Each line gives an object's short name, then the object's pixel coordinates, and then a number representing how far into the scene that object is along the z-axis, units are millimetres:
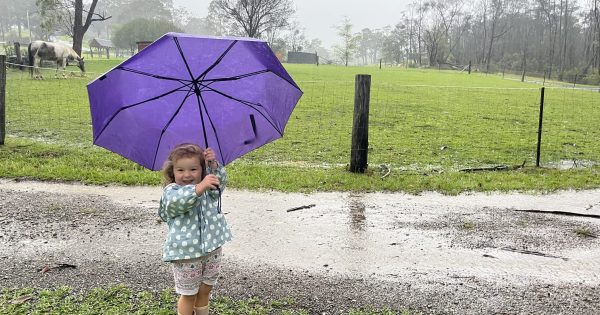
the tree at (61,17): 33250
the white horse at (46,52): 26141
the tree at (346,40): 97750
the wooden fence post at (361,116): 7418
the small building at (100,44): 75750
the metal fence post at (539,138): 8153
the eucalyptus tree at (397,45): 89062
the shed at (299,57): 64125
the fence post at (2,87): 8500
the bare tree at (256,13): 58094
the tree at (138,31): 64250
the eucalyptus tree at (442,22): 80338
